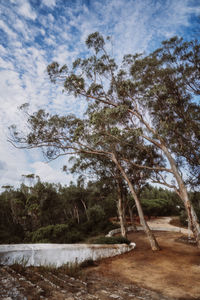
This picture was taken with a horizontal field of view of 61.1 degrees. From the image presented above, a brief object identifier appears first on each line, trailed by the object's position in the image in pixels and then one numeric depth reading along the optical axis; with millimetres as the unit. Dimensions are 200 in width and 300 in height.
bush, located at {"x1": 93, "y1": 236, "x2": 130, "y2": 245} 10130
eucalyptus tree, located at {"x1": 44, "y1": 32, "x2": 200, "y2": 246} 11570
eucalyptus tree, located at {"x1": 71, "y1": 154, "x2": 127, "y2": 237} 16047
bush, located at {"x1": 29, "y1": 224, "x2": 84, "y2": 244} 16562
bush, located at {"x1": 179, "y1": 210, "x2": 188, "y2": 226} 23050
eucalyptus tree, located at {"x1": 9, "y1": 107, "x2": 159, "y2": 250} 11172
